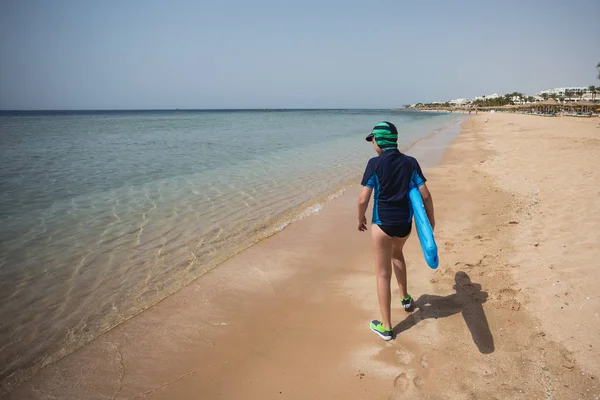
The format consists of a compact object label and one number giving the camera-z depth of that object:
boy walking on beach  2.95
